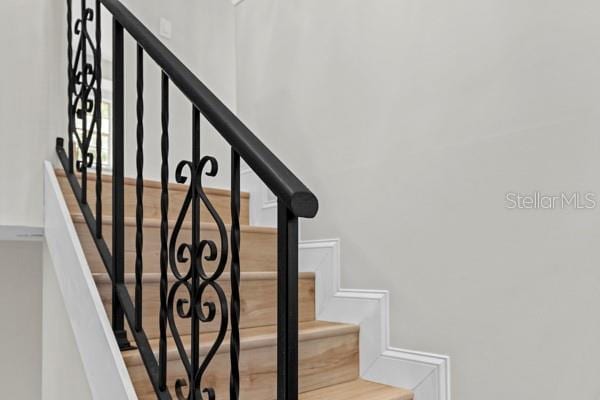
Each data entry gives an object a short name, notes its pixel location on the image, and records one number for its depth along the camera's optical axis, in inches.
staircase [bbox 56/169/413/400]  56.1
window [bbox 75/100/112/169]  187.2
